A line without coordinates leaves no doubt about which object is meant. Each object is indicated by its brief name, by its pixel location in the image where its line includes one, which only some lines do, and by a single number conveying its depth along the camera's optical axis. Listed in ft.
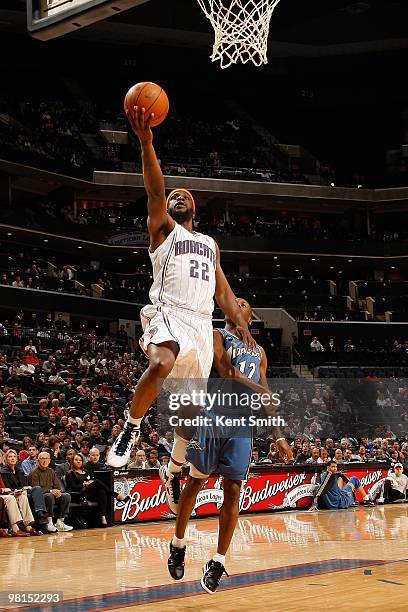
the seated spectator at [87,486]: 45.60
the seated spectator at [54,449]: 48.11
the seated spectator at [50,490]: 42.83
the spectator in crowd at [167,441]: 58.89
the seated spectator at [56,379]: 71.51
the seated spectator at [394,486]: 64.34
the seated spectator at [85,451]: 49.73
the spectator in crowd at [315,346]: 105.19
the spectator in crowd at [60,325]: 89.34
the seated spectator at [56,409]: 61.87
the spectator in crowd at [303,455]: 60.39
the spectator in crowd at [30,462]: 45.47
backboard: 21.58
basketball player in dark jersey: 21.84
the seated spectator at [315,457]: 59.82
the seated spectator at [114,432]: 54.48
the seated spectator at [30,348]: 74.98
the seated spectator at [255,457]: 57.74
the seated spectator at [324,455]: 60.03
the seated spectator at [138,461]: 50.11
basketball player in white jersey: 18.89
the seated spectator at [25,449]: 47.83
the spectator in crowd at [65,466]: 46.11
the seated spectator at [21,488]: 41.91
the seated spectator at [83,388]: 70.38
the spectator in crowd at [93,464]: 46.73
